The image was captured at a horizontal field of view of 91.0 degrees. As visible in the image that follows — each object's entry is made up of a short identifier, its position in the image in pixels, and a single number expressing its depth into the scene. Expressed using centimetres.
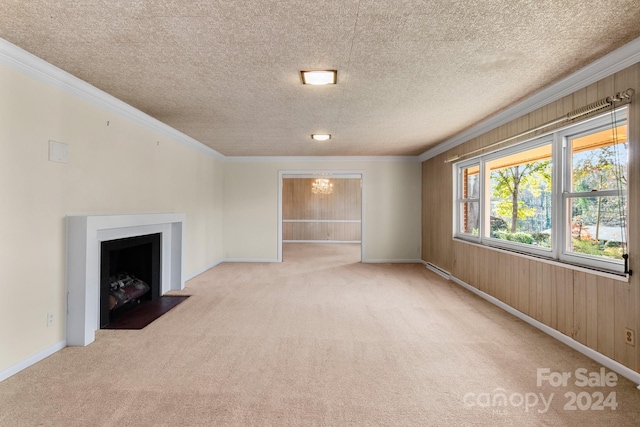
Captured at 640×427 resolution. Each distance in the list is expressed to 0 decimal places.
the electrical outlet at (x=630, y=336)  218
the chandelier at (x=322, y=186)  1035
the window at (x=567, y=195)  243
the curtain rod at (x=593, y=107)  220
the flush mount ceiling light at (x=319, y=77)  258
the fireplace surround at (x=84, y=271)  271
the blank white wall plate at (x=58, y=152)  254
